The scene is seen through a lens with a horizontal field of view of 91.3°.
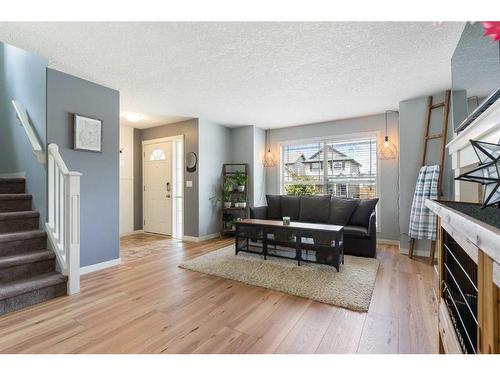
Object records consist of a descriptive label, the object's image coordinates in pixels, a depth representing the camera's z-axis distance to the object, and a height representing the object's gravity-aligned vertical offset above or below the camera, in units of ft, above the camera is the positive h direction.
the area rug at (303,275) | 7.37 -3.31
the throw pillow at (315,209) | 13.50 -1.32
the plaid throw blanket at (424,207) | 10.44 -0.96
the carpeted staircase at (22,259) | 6.80 -2.27
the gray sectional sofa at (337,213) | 11.30 -1.56
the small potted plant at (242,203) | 16.48 -1.22
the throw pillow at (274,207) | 14.97 -1.35
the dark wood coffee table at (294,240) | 9.62 -2.37
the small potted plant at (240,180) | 16.50 +0.34
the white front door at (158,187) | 16.83 -0.16
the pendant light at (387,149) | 13.74 +2.05
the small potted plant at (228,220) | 16.38 -2.39
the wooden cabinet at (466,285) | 2.09 -1.18
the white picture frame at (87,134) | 9.28 +2.00
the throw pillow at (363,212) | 12.20 -1.36
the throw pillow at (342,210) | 12.73 -1.34
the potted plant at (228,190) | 16.46 -0.34
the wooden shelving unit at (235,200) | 16.58 -1.05
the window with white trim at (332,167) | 14.83 +1.17
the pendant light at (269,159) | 17.85 +1.93
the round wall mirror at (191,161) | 15.30 +1.50
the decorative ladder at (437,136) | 10.45 +2.22
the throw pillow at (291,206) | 14.47 -1.26
